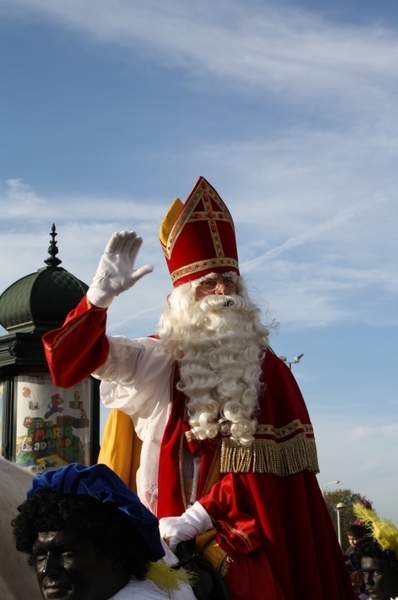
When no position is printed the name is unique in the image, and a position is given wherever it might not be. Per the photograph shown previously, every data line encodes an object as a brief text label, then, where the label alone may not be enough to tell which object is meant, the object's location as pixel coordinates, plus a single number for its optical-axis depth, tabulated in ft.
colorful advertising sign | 24.50
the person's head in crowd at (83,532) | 8.78
